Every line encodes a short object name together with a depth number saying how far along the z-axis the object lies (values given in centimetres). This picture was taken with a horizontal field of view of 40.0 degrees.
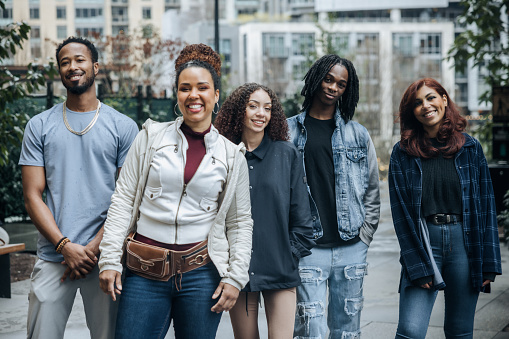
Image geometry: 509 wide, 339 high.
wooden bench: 751
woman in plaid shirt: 418
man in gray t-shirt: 377
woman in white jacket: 335
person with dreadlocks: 438
